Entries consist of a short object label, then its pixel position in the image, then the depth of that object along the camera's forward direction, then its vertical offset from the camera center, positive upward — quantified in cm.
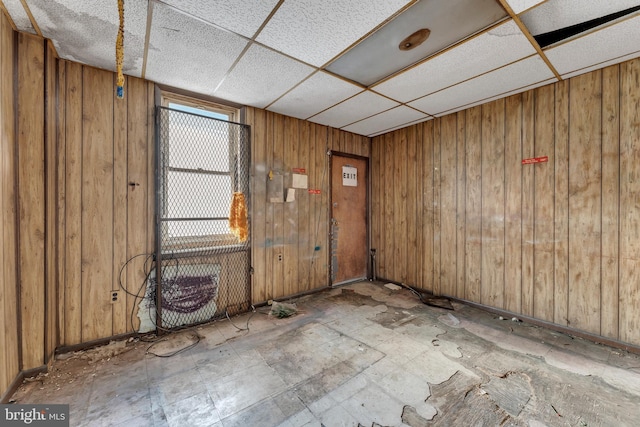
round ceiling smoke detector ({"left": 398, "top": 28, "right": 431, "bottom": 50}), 185 +131
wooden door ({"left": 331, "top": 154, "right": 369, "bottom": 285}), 423 -11
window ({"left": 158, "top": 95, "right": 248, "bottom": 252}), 270 +47
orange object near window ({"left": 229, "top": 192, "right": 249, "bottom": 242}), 300 -6
